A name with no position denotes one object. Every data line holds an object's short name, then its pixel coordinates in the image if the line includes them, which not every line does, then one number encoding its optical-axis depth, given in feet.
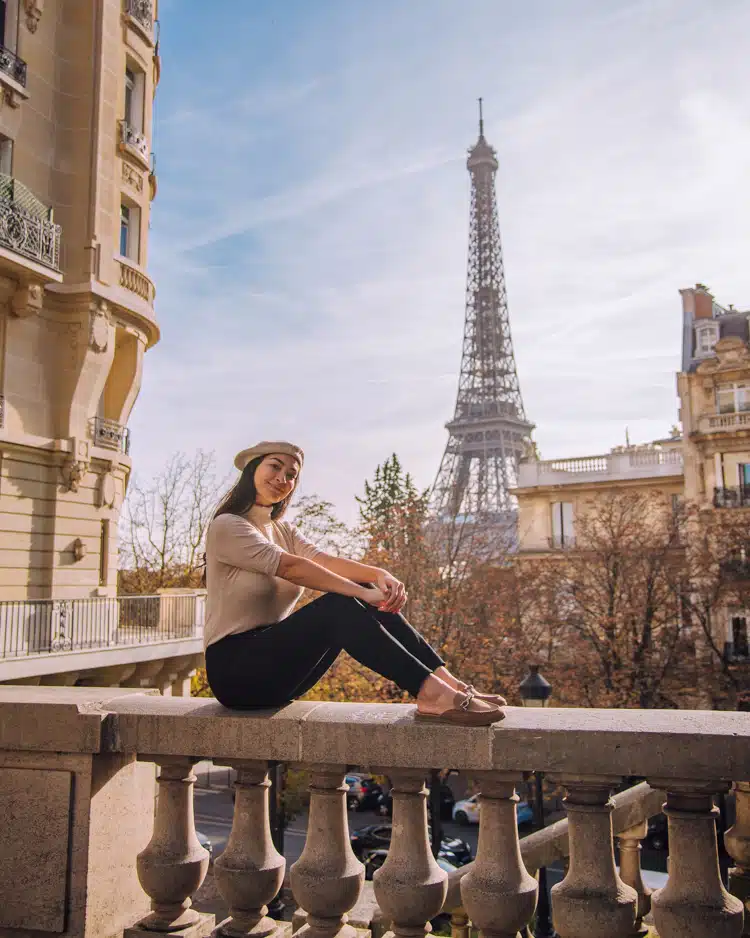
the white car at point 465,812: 87.76
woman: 10.53
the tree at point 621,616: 87.45
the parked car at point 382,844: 67.36
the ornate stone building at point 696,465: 117.80
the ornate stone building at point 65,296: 54.70
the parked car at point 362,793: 96.78
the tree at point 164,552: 111.96
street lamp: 34.57
